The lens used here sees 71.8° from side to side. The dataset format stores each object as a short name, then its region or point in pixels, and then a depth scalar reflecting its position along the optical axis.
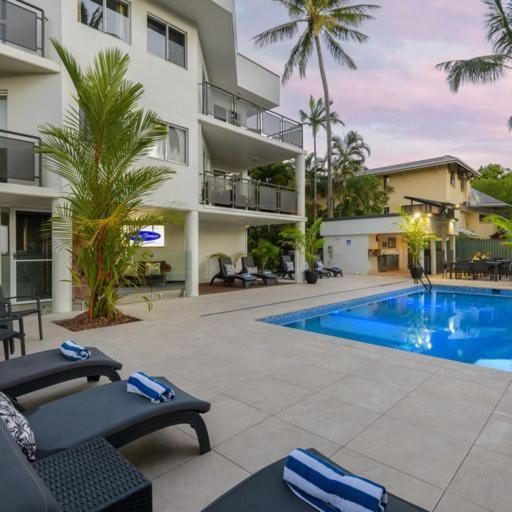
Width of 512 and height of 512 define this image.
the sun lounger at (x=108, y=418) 2.36
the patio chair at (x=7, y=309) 5.74
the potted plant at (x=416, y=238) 15.88
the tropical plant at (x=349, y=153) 27.30
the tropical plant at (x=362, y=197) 25.36
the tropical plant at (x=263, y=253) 17.68
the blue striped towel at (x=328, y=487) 1.63
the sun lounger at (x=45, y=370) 3.39
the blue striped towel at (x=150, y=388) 2.77
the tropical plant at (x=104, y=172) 7.11
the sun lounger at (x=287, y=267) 17.55
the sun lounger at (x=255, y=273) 15.16
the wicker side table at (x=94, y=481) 1.67
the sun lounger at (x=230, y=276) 14.41
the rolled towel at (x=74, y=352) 3.86
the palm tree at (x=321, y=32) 21.10
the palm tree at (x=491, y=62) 16.23
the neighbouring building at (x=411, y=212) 20.19
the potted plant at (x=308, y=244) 15.71
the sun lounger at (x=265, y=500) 1.74
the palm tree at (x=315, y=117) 27.72
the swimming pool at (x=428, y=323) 7.09
